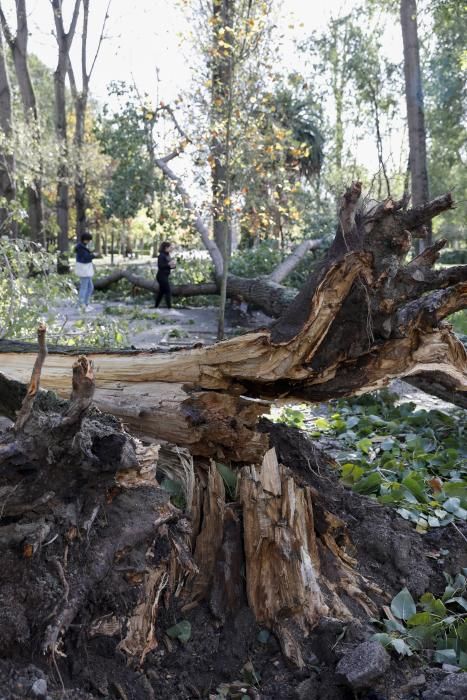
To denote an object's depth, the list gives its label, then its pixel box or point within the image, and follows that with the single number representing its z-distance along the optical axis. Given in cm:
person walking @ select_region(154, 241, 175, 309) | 1295
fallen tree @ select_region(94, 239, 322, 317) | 1045
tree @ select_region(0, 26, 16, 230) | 1434
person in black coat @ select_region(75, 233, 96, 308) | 1262
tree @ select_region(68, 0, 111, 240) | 2055
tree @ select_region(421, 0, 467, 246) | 2089
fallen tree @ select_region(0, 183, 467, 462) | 284
